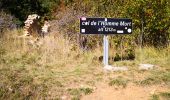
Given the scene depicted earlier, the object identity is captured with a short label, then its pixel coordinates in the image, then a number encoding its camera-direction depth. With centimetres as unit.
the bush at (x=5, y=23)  1682
